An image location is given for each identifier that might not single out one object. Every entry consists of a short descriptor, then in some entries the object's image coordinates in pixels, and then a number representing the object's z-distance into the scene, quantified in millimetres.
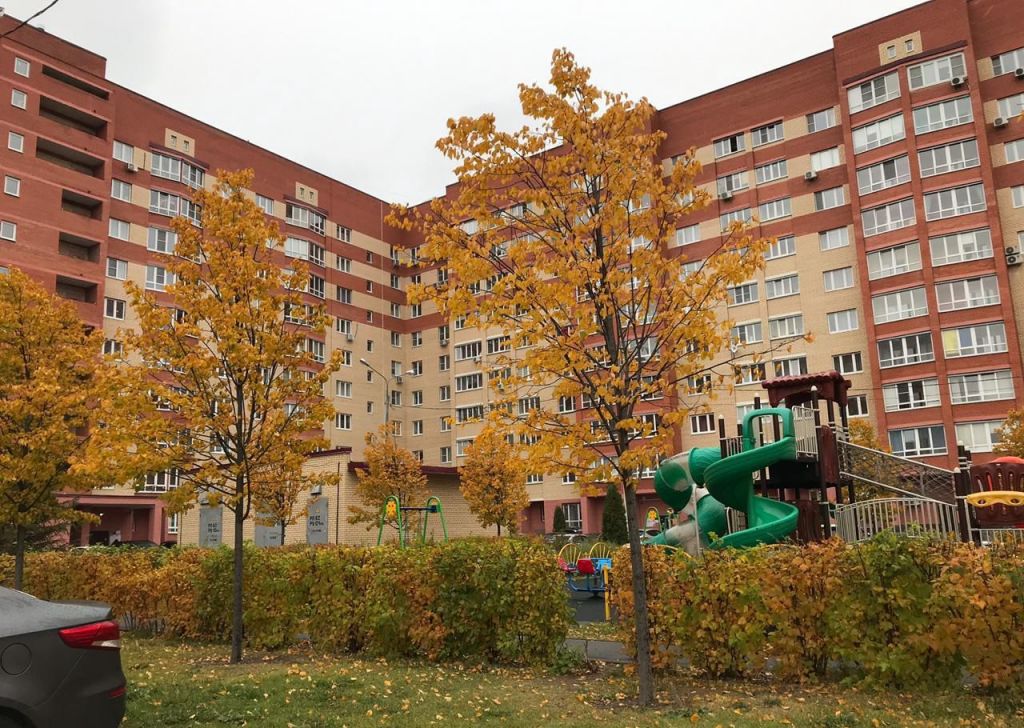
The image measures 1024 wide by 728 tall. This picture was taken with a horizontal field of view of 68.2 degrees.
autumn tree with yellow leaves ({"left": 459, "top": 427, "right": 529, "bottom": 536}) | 36562
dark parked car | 4762
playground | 16562
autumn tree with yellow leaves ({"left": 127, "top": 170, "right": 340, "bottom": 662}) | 10812
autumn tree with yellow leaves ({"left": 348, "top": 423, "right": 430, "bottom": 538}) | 33781
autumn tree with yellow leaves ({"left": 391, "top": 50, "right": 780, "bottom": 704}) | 8195
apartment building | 37938
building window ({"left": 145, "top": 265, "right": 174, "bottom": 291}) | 46781
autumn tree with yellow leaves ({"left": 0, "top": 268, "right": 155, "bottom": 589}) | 14766
